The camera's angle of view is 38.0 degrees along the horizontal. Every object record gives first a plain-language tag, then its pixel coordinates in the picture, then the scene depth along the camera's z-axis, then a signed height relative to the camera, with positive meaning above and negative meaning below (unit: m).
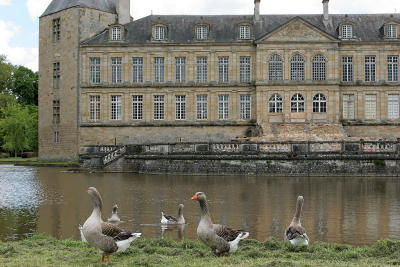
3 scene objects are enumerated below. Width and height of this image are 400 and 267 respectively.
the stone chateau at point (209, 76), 44.38 +4.50
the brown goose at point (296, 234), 10.31 -1.81
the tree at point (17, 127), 60.56 +0.82
